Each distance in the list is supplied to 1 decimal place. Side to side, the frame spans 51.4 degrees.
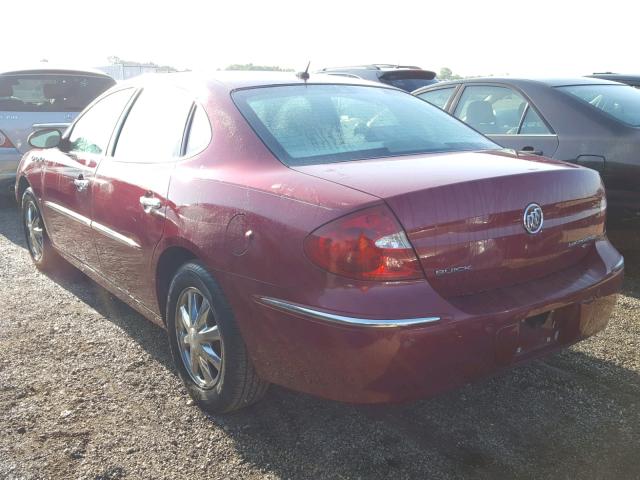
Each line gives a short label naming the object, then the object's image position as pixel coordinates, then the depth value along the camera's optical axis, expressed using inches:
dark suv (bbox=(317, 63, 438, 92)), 393.7
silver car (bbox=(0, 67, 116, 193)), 285.9
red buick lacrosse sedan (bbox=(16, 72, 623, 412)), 89.4
